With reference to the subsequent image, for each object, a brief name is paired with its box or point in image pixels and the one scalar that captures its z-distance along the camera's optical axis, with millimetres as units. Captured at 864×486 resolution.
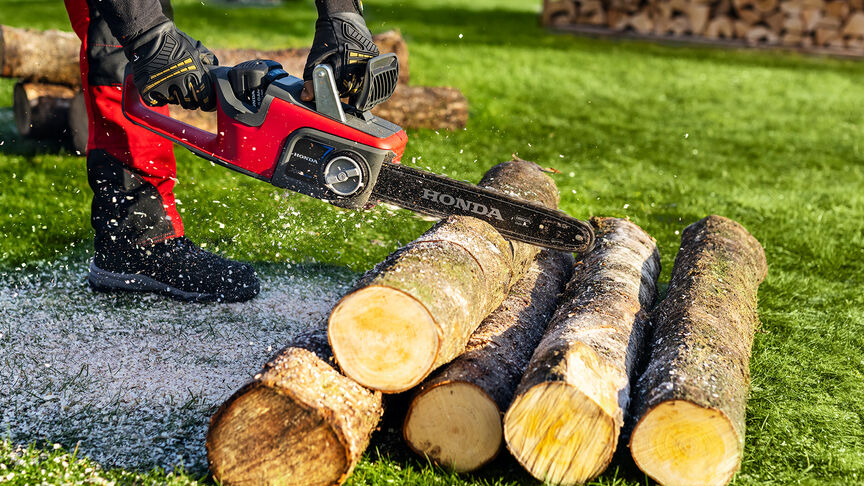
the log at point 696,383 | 2121
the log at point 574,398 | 2096
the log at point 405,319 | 2184
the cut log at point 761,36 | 11906
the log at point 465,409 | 2230
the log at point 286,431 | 2068
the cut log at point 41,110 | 5227
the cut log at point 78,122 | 5082
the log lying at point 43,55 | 5199
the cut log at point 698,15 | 12031
